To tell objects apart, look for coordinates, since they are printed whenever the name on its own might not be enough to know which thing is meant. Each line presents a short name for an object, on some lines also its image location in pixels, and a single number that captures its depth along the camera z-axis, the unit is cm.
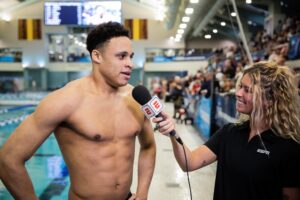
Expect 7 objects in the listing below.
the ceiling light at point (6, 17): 2419
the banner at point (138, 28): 2412
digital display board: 1092
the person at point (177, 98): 1135
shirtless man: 155
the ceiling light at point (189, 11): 1150
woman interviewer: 149
